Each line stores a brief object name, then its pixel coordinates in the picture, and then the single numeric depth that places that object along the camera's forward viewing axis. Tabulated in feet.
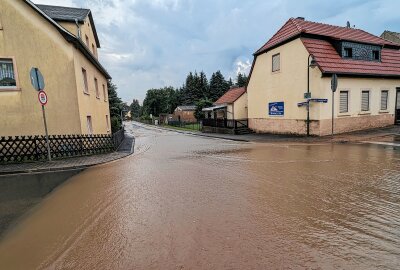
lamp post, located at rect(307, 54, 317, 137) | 49.85
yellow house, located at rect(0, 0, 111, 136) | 37.14
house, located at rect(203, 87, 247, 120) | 96.02
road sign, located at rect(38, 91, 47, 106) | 31.07
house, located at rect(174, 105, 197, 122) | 205.36
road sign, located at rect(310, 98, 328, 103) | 50.46
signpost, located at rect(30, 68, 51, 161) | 30.73
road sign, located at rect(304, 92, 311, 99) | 52.32
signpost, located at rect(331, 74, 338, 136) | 47.01
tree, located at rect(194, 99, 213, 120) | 155.22
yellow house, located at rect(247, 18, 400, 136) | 52.26
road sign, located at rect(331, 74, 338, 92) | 47.01
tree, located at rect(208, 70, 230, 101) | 213.87
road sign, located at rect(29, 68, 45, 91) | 30.68
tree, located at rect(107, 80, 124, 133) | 95.71
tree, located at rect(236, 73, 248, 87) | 233.02
